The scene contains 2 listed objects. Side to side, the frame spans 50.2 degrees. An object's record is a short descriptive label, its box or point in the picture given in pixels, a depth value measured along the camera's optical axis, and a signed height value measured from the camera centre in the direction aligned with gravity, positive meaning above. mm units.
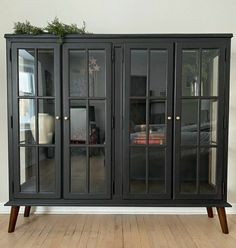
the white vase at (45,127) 2059 -88
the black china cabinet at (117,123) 2006 -52
